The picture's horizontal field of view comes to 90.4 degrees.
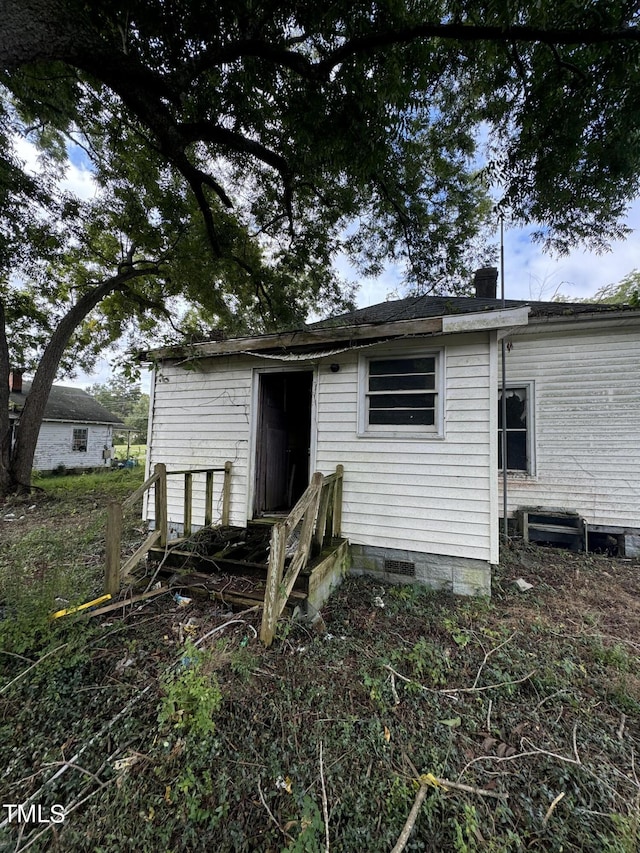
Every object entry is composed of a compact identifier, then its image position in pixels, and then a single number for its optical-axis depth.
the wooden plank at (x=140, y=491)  3.06
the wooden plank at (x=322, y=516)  3.48
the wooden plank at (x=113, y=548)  3.00
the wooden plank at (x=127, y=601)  2.86
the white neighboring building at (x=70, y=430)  14.54
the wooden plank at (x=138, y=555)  3.23
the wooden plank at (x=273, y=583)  2.55
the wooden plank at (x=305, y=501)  2.72
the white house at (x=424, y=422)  3.74
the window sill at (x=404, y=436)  3.90
